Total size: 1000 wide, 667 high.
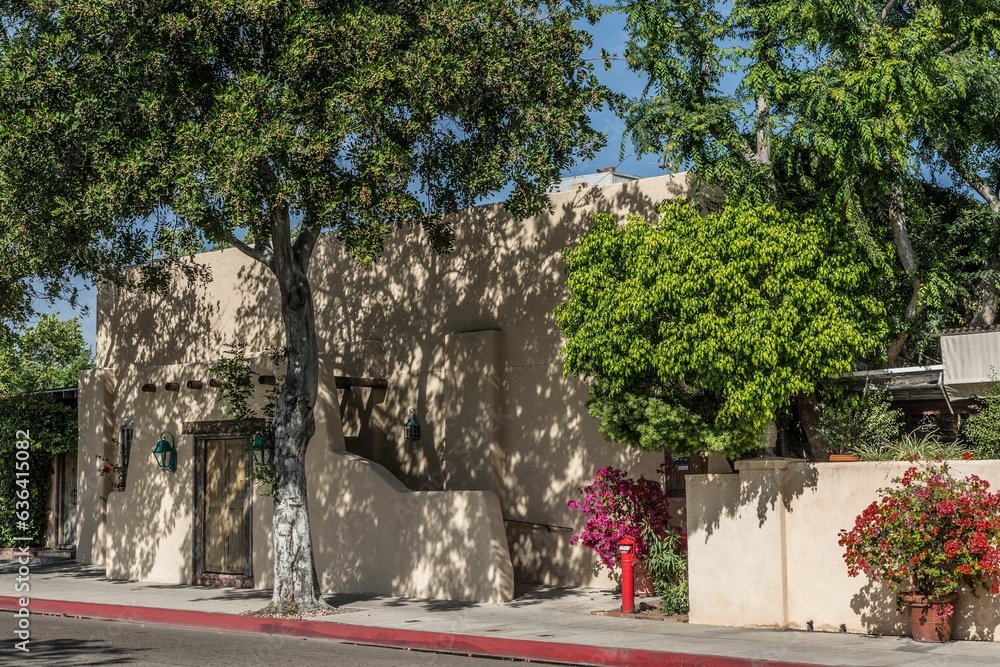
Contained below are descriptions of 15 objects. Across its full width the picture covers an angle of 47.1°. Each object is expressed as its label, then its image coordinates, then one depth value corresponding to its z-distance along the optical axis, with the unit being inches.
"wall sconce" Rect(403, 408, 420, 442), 763.4
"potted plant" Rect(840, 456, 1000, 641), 449.7
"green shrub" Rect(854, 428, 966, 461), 488.7
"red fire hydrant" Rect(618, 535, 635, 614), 577.6
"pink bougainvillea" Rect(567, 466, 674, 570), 601.0
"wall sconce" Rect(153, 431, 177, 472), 800.9
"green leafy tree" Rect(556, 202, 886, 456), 497.7
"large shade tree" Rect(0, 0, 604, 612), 538.6
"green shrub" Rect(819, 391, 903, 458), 536.4
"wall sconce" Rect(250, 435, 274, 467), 710.1
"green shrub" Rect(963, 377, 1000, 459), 494.6
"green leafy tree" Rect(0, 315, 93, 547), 970.1
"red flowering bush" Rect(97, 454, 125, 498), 915.5
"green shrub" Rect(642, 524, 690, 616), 574.6
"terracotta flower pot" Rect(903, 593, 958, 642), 461.7
